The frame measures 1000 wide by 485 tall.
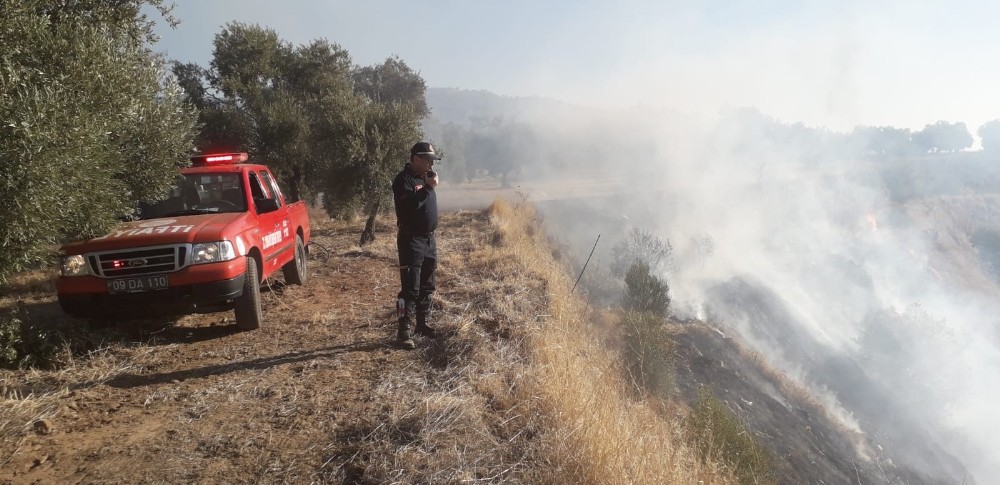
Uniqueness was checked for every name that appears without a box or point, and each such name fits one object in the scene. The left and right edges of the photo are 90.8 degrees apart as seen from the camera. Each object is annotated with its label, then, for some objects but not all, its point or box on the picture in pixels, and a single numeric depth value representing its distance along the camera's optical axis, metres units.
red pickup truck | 4.37
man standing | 4.55
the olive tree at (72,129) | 3.49
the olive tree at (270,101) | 15.34
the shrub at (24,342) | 4.08
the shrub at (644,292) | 18.31
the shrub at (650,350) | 11.14
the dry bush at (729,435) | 8.72
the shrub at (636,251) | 31.71
